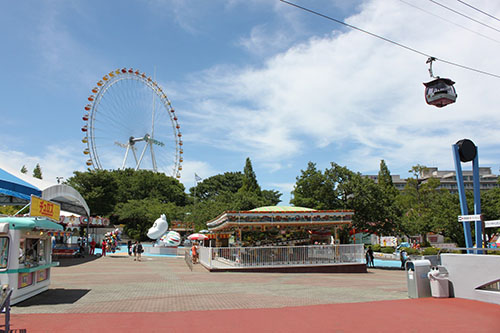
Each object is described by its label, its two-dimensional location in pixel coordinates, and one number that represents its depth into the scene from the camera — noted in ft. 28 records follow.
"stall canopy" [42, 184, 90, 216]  75.59
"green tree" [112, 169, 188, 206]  231.30
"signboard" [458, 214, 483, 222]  34.65
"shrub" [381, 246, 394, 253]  141.42
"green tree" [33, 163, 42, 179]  285.49
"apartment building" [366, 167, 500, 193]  446.19
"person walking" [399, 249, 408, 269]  90.99
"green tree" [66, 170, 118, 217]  204.03
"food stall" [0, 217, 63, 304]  31.76
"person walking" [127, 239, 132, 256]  111.04
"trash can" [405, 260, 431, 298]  34.09
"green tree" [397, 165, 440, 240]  174.04
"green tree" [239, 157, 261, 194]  231.71
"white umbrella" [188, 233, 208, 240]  120.49
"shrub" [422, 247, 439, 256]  113.80
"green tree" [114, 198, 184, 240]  185.78
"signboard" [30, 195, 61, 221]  37.83
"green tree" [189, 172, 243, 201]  272.92
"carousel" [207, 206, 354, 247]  67.00
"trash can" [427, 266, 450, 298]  33.78
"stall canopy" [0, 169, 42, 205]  62.81
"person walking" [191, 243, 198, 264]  78.28
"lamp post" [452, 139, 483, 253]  39.91
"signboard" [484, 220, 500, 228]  32.01
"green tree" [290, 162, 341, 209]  101.09
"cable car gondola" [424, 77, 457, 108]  37.73
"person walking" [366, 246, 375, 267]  88.31
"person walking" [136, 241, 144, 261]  90.79
